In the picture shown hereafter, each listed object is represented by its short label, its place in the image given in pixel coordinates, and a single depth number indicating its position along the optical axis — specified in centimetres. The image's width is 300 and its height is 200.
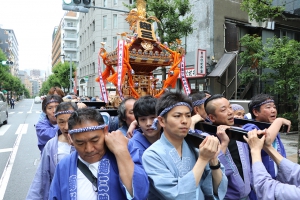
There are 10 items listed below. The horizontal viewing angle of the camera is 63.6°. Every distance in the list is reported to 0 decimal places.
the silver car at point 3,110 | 1380
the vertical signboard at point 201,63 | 1405
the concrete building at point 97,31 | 2928
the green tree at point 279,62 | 992
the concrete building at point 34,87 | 17788
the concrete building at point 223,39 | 1412
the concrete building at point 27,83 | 14600
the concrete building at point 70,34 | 5628
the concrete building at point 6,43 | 6788
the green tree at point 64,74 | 3847
